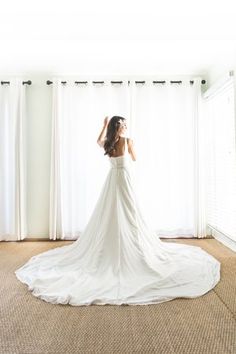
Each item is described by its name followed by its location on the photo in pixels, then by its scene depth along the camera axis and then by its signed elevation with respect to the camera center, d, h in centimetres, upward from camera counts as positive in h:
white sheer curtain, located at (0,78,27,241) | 383 +21
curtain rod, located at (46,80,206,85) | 390 +135
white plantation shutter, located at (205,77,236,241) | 322 +22
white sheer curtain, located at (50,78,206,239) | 385 +36
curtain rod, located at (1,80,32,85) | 391 +135
